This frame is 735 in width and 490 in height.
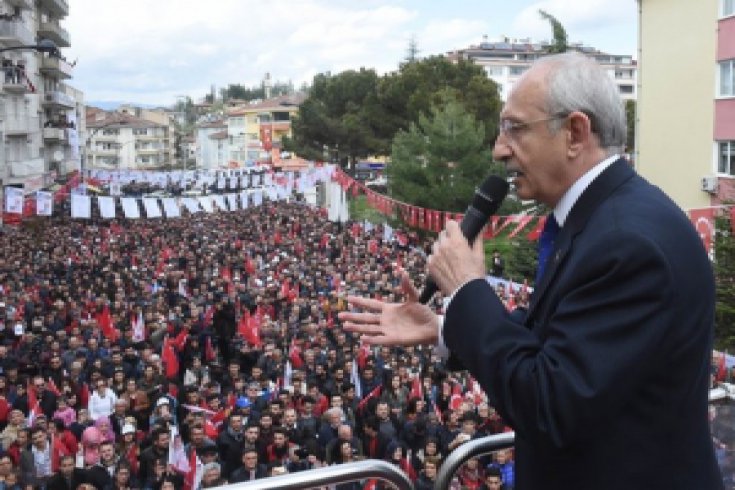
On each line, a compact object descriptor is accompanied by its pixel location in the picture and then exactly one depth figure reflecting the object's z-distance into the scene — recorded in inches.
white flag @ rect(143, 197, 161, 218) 1089.4
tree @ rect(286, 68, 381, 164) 2012.8
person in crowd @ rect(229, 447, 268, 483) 248.8
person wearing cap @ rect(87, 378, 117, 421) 355.3
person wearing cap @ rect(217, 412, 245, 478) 273.6
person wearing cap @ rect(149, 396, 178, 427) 317.7
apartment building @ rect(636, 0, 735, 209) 727.7
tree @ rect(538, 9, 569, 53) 868.0
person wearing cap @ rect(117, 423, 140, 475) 282.8
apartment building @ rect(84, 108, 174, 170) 3838.6
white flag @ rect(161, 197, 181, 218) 1127.0
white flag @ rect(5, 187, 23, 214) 813.9
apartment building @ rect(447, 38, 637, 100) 3405.5
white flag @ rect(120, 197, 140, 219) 1049.3
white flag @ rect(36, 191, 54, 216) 890.1
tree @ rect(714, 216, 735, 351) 482.9
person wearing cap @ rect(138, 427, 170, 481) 277.1
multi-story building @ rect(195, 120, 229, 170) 4173.2
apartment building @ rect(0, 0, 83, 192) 1290.6
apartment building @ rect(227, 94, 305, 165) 3420.3
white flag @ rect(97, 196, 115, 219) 1013.8
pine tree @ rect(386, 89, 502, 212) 1035.9
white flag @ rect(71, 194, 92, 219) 986.1
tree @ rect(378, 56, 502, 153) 1593.3
